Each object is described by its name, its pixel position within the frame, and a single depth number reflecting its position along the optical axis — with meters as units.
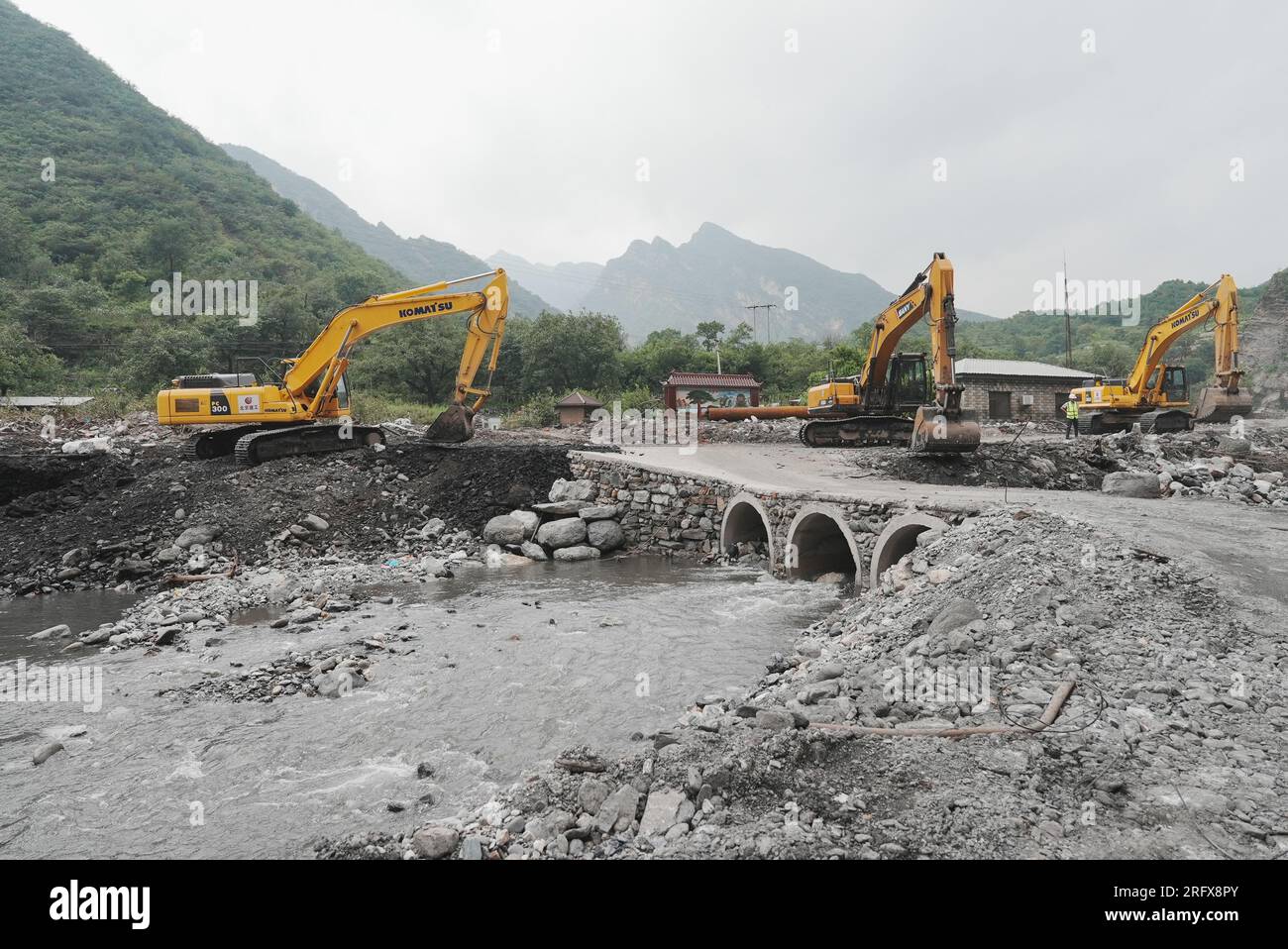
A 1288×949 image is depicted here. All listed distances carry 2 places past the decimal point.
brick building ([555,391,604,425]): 30.64
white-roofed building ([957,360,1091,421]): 31.17
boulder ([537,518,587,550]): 14.29
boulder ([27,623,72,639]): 8.71
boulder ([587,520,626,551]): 14.41
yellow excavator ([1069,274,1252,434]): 18.89
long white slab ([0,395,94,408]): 23.04
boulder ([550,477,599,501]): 15.48
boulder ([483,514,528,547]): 14.08
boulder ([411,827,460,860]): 3.84
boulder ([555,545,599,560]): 13.99
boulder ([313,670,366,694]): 6.77
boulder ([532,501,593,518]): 14.96
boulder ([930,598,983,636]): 6.06
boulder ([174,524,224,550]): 12.18
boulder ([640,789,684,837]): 3.70
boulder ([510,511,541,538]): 14.42
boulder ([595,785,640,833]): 3.81
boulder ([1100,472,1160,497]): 12.23
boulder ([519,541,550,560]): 13.90
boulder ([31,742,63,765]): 5.46
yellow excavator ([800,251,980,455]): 16.09
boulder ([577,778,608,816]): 4.03
